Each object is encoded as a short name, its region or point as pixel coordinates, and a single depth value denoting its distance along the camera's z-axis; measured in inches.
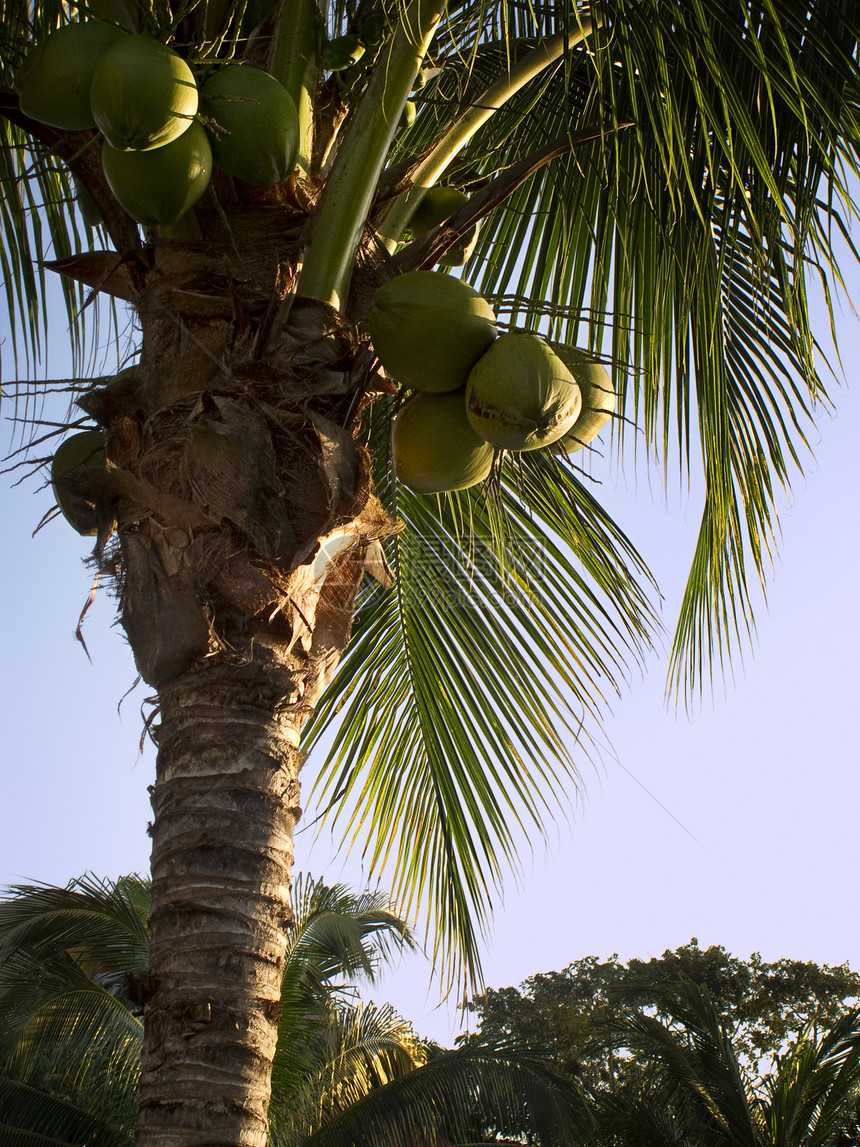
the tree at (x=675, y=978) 576.1
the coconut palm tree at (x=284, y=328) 61.7
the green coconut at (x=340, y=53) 80.0
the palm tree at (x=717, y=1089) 299.9
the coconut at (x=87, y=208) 81.0
